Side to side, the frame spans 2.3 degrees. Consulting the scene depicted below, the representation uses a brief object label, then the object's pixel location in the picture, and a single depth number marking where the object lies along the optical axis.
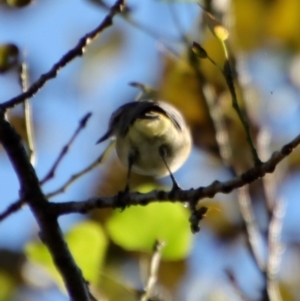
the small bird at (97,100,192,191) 4.78
